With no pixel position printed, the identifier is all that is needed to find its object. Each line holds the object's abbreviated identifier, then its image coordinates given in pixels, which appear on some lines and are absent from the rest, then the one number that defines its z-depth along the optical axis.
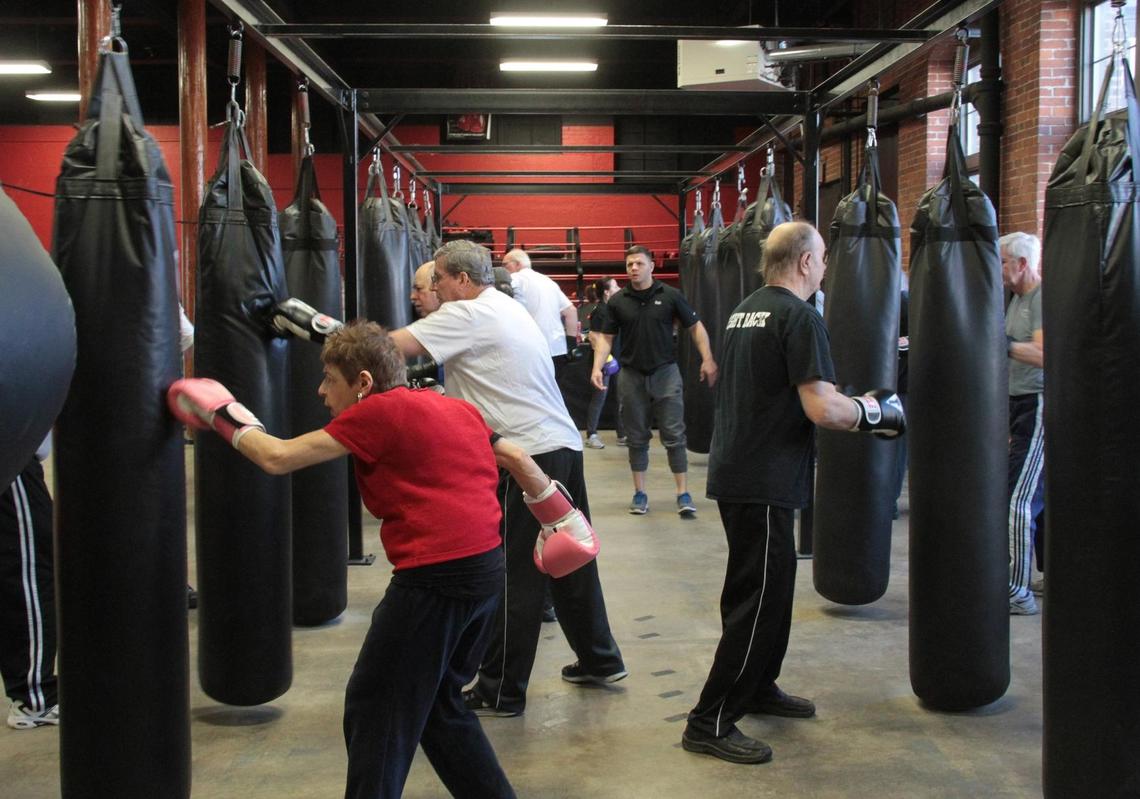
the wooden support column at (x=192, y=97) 9.62
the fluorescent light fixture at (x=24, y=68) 14.20
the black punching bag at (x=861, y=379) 4.32
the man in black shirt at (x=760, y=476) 3.14
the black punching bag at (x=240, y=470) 3.15
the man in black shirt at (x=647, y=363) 7.19
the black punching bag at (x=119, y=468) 2.20
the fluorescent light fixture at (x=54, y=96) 16.03
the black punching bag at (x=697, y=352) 8.55
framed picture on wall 16.91
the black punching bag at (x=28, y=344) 1.13
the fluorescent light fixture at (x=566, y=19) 8.84
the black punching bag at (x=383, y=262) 6.02
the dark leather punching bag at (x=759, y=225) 6.48
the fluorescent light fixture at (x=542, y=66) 13.07
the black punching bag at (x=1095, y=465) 2.34
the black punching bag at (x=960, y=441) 3.35
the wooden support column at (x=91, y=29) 7.24
